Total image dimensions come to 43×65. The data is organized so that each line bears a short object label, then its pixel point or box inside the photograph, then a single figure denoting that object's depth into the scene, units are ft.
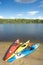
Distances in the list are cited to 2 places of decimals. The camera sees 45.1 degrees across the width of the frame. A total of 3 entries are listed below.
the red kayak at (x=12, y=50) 14.52
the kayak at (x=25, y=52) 14.24
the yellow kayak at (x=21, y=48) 15.17
